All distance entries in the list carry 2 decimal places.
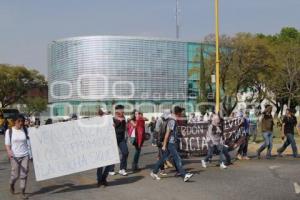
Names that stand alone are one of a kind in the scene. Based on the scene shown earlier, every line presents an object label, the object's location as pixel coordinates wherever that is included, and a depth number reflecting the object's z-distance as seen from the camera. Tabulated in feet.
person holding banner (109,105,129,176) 40.40
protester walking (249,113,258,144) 85.05
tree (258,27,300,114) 174.09
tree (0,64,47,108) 267.59
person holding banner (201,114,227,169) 46.19
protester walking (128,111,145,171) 45.68
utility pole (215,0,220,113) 70.61
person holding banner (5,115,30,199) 33.91
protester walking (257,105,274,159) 52.60
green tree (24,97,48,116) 319.16
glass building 355.15
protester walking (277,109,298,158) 54.24
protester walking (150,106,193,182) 38.45
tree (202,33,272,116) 165.07
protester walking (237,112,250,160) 53.62
